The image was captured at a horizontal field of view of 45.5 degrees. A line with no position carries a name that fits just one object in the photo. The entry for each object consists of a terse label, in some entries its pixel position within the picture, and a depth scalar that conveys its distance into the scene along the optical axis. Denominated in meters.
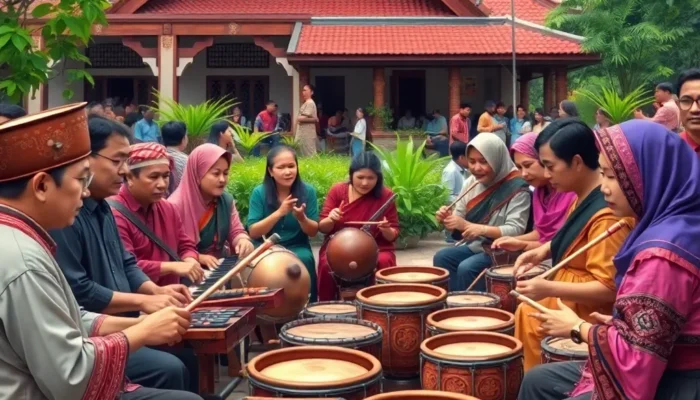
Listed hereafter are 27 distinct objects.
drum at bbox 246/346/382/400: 3.28
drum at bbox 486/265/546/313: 5.33
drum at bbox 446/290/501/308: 5.00
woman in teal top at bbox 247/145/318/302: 6.09
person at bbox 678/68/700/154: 4.73
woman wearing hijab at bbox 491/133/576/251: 5.11
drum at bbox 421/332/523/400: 3.88
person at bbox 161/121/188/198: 6.70
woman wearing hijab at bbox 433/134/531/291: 5.86
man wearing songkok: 2.31
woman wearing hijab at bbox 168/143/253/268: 5.33
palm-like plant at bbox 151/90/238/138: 12.07
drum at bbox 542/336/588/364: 3.61
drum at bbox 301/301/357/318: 4.87
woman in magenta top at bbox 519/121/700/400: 2.56
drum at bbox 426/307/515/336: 4.37
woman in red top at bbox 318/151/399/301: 6.33
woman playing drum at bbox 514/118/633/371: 3.61
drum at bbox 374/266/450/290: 5.38
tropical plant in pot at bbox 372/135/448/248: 9.94
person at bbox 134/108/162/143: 11.88
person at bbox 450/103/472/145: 15.30
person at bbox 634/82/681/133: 8.66
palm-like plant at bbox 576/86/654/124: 12.48
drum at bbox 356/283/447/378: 4.68
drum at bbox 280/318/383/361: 3.94
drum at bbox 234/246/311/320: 4.93
